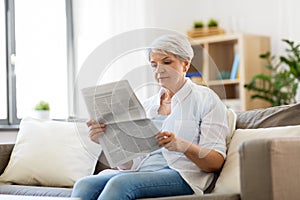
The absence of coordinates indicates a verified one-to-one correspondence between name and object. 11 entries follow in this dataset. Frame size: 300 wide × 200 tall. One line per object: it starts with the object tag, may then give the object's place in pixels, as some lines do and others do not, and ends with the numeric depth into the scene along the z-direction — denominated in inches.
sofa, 72.7
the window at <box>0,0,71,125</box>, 162.4
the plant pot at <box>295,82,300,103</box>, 173.3
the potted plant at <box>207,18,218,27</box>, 193.1
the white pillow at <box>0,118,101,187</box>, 108.5
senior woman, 80.0
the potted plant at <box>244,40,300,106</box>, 161.2
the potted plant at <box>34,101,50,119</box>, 155.3
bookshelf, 182.1
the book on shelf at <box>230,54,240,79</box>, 185.3
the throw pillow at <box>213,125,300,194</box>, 84.4
